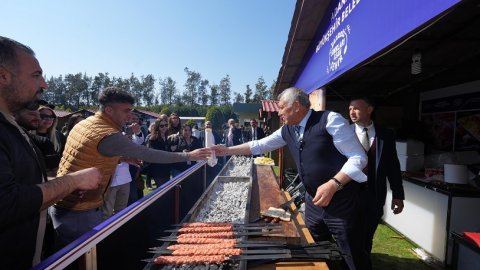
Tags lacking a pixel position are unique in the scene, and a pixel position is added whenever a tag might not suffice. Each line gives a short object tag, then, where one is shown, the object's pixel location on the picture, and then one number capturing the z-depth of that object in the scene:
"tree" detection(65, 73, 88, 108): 98.56
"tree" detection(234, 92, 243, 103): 112.49
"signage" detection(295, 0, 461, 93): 1.47
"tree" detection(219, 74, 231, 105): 114.06
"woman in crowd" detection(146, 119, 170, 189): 6.20
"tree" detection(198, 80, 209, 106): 111.56
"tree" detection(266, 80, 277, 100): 98.79
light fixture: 3.68
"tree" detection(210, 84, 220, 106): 112.06
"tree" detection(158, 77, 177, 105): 111.69
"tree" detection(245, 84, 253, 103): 99.71
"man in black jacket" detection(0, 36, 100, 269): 1.28
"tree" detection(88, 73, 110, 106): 99.50
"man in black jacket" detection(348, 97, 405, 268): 3.15
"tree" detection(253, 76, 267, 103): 99.34
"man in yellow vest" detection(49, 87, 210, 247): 2.38
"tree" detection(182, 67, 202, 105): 110.44
